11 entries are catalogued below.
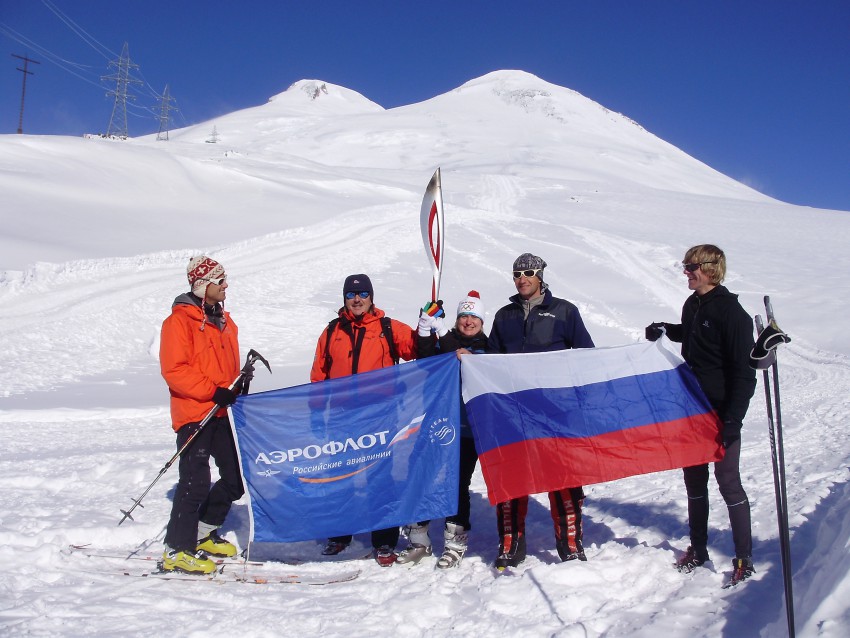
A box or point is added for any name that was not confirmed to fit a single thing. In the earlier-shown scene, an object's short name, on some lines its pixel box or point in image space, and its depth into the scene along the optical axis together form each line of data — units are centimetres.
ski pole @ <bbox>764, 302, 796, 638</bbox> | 277
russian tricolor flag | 436
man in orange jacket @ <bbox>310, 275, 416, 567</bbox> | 473
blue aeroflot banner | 453
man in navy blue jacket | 435
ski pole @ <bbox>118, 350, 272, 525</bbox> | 436
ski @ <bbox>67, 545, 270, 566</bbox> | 439
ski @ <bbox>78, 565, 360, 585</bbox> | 416
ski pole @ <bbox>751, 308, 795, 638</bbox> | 306
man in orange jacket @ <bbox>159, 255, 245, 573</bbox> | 430
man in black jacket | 383
